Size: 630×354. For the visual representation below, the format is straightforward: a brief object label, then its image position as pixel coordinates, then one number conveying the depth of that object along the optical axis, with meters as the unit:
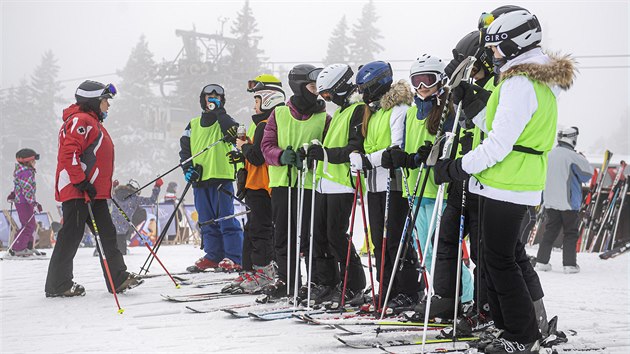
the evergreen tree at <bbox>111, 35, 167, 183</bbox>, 46.75
